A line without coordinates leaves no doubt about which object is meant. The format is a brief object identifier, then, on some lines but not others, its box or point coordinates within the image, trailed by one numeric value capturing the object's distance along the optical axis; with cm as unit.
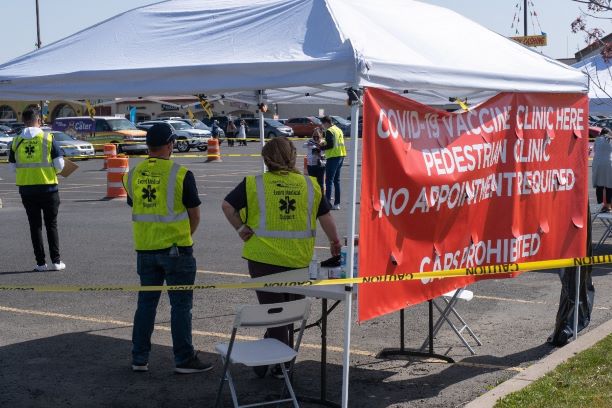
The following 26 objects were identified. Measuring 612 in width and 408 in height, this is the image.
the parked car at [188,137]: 4569
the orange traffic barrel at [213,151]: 3791
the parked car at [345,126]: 5686
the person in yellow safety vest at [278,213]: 684
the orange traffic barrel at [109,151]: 3338
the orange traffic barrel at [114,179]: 2203
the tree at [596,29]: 802
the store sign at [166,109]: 7216
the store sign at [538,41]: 7275
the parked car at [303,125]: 6122
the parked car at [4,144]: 4506
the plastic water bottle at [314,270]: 675
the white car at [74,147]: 3822
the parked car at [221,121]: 5834
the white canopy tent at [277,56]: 618
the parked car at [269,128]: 5544
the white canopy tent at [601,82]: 1492
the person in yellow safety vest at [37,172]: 1142
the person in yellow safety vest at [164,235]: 720
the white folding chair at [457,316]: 787
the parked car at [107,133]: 4072
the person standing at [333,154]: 1869
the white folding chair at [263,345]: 605
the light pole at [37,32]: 6303
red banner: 635
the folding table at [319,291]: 649
